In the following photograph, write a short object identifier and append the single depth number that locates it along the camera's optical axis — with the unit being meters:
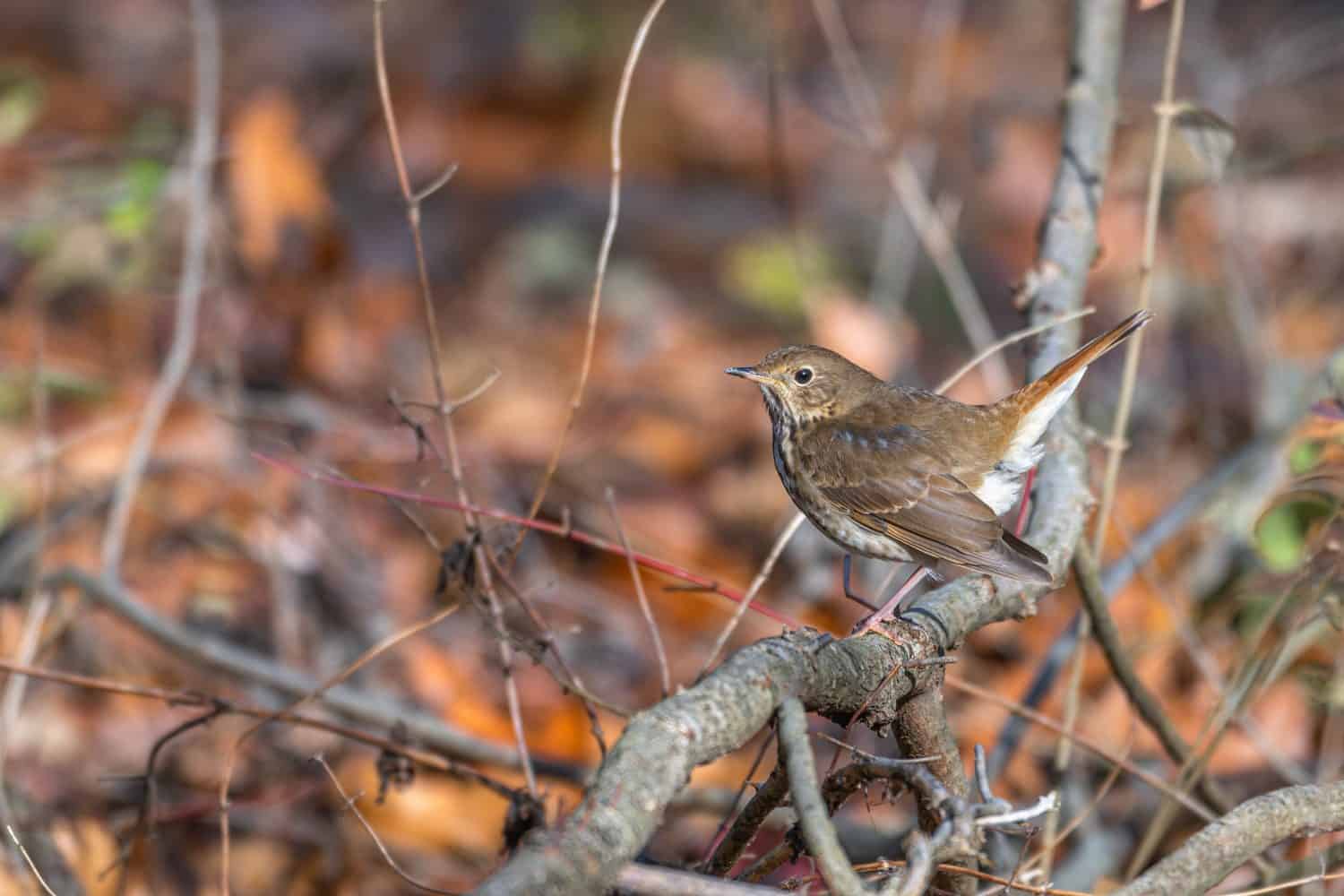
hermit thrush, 6.48
